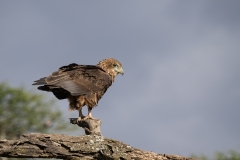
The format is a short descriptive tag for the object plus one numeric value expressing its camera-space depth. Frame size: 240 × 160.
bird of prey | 16.64
